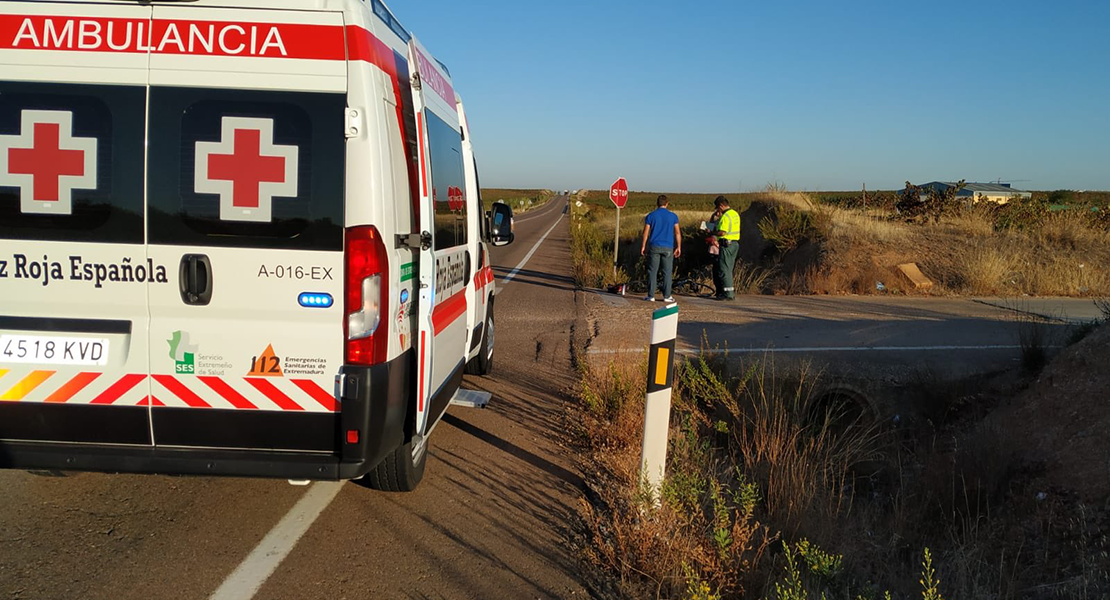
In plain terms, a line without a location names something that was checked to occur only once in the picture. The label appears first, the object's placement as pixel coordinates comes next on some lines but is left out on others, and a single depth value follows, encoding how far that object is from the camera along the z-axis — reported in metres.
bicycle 15.38
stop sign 18.94
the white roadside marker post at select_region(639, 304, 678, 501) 4.14
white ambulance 3.55
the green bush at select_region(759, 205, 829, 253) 18.95
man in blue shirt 13.11
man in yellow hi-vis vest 13.77
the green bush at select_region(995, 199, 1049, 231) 19.03
